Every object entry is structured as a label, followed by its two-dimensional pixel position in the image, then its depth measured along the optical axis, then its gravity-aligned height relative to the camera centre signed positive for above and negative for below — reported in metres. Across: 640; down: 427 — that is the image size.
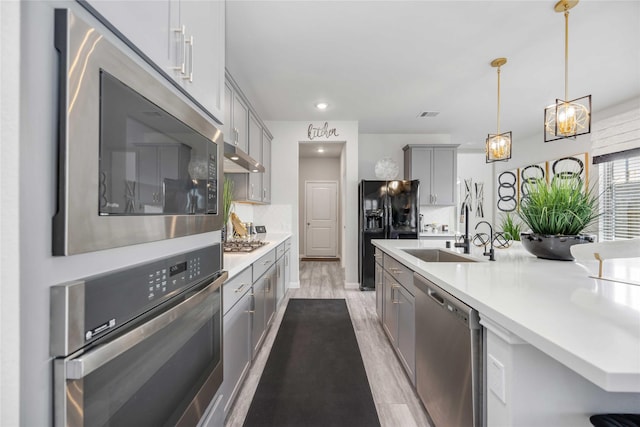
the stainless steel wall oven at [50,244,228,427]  0.47 -0.31
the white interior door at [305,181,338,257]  6.93 -0.14
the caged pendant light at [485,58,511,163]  2.62 +0.69
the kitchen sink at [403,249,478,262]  2.08 -0.34
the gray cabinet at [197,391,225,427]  1.00 -0.82
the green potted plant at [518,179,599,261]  1.55 -0.02
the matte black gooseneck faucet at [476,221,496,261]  1.65 -0.26
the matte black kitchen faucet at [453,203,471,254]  1.94 -0.17
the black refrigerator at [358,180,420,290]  4.12 +0.00
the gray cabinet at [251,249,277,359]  1.98 -0.72
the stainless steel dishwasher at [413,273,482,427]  0.97 -0.62
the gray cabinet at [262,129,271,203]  3.70 +0.67
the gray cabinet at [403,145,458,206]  4.64 +0.75
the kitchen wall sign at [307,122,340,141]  4.30 +1.31
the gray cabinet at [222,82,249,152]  2.20 +0.85
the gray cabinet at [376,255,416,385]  1.70 -0.75
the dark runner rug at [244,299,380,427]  1.53 -1.16
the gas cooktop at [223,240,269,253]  2.15 -0.29
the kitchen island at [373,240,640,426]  0.58 -0.31
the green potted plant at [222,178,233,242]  2.17 +0.08
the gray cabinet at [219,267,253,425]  1.37 -0.71
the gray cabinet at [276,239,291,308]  3.06 -0.71
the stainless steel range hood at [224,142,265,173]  2.09 +0.48
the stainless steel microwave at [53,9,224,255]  0.46 +0.14
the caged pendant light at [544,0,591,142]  1.97 +0.73
